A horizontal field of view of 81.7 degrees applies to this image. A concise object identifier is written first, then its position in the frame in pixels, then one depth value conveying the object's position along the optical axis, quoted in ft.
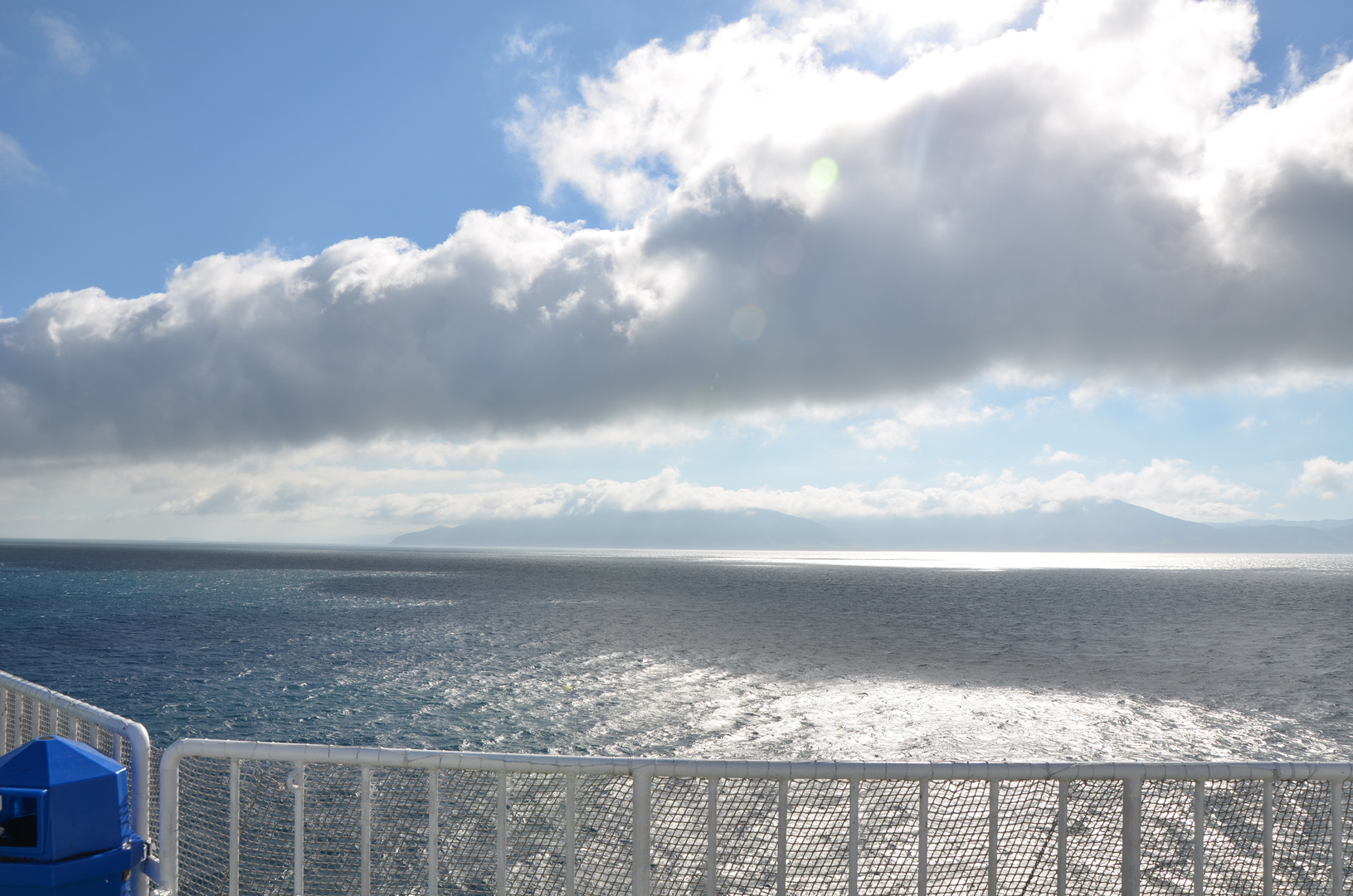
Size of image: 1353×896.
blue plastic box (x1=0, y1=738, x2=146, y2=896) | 10.08
